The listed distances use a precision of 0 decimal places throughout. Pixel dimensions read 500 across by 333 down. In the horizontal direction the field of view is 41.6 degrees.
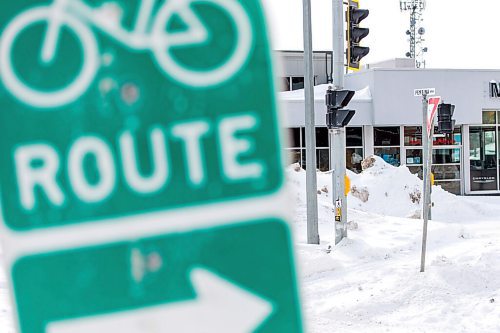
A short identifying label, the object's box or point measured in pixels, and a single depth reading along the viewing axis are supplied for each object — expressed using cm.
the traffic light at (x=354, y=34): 1232
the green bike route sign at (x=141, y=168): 128
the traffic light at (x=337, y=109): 1252
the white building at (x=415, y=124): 2503
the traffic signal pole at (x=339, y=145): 1277
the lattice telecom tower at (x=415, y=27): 3988
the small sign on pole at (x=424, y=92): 1135
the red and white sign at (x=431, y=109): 1012
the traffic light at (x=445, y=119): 1695
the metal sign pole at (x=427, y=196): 938
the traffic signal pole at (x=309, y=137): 1260
